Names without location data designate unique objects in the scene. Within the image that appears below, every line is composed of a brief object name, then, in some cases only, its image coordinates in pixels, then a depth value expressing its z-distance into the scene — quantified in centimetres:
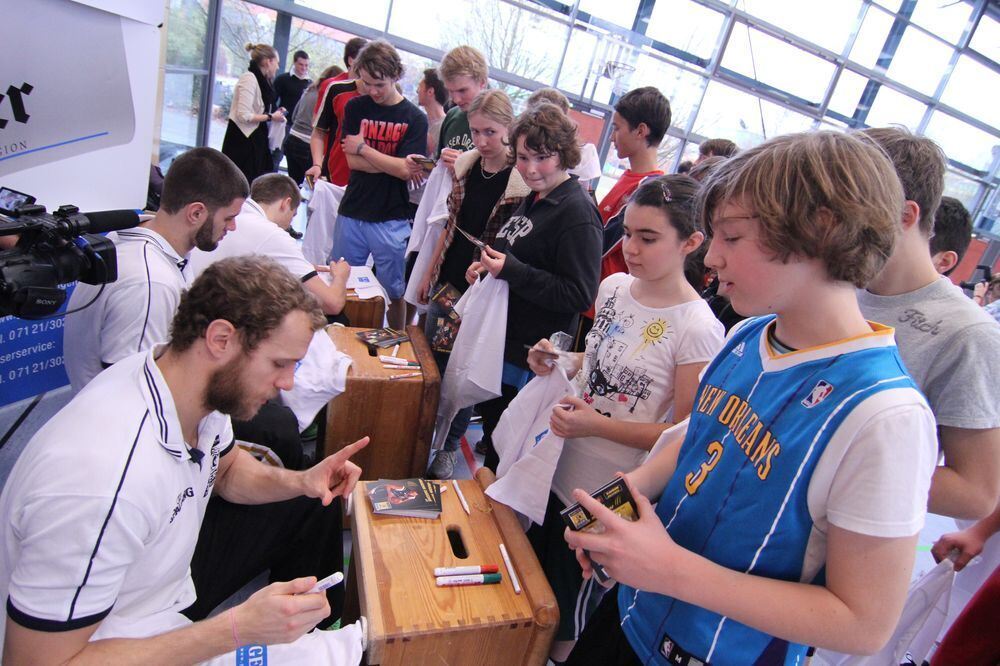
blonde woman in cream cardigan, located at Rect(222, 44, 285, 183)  509
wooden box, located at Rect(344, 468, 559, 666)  128
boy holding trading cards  73
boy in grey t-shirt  112
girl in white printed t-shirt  147
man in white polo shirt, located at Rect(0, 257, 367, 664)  97
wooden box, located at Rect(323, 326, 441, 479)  228
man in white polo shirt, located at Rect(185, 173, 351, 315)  233
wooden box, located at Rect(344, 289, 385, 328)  306
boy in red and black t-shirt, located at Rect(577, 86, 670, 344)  267
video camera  125
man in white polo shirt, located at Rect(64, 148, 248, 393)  170
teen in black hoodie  206
